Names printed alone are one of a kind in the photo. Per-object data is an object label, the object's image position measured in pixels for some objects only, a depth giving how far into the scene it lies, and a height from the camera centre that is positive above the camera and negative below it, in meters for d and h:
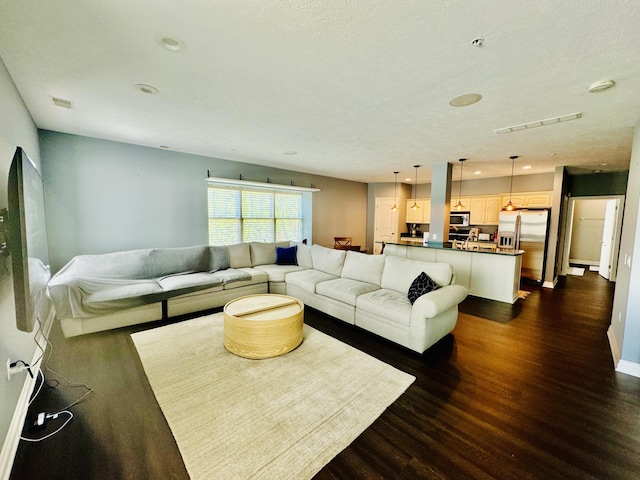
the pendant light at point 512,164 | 4.77 +0.77
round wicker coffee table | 2.56 -1.13
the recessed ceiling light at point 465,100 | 2.39 +1.17
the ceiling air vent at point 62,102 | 2.64 +1.18
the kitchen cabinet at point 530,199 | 6.16 +0.58
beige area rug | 1.54 -1.41
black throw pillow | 2.97 -0.76
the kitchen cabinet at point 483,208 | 6.99 +0.38
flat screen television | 1.33 -0.13
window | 5.51 +0.08
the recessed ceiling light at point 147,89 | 2.32 +1.17
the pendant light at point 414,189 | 8.68 +1.08
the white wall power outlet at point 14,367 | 1.67 -1.03
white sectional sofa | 2.89 -0.94
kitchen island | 4.48 -0.84
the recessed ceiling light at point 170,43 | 1.67 +1.16
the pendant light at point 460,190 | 5.12 +0.90
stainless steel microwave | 7.51 +0.07
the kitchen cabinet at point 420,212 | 8.35 +0.29
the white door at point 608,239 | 6.34 -0.41
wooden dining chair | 7.18 -0.67
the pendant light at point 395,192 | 8.32 +0.91
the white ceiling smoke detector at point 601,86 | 2.10 +1.14
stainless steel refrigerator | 5.77 -0.35
